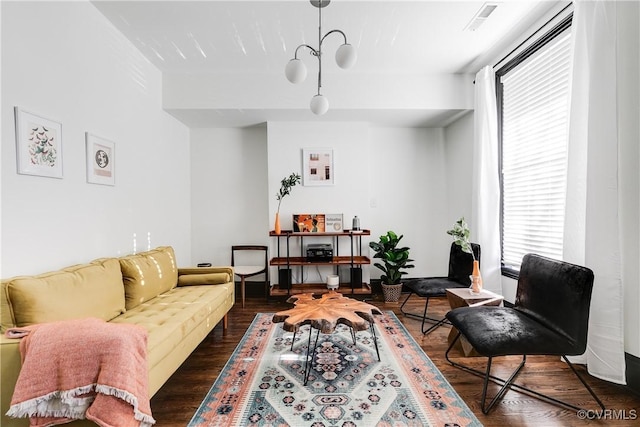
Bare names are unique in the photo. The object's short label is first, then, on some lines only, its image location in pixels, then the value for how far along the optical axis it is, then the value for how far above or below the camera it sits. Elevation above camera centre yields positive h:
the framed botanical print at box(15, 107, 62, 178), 1.85 +0.42
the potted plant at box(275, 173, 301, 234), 4.07 +0.30
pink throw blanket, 1.33 -0.74
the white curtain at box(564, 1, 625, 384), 1.97 +0.20
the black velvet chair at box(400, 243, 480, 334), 3.06 -0.76
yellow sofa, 1.63 -0.66
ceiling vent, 2.59 +1.68
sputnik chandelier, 2.10 +1.03
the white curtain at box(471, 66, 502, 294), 3.27 +0.28
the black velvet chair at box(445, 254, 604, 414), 1.80 -0.74
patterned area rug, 1.78 -1.19
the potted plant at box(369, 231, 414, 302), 4.07 -0.70
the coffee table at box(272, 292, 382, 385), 2.08 -0.76
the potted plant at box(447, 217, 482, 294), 2.73 -0.32
